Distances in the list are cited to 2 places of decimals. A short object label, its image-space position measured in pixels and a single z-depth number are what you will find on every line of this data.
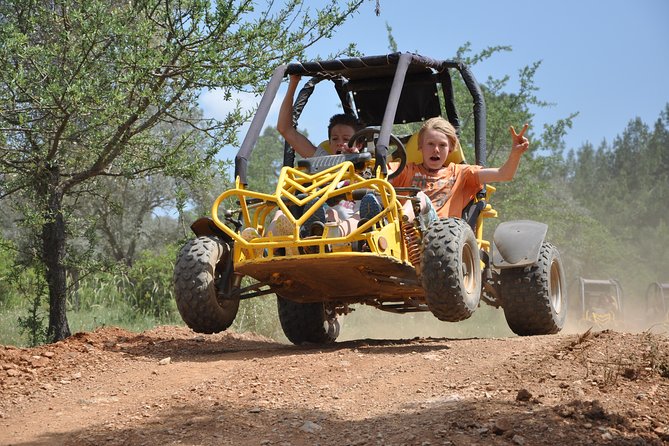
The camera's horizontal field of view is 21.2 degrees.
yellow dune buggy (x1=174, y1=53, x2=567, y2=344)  13.07
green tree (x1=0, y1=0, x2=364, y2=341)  16.13
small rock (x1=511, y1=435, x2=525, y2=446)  8.08
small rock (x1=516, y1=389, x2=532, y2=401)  9.53
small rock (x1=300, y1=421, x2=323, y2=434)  9.16
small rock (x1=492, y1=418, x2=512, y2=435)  8.42
